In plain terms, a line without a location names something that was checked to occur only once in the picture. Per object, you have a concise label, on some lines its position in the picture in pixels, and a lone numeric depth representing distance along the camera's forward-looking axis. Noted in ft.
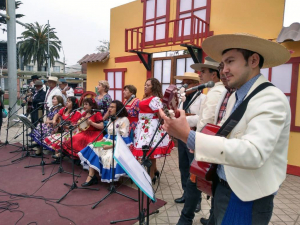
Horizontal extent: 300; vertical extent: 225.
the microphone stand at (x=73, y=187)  11.83
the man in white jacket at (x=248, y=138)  3.21
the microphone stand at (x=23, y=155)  17.13
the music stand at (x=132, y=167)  4.60
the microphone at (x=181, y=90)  4.76
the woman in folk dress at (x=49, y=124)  17.13
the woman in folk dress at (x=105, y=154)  12.21
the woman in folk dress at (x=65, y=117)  16.15
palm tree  93.35
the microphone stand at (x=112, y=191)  11.06
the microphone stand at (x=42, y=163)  15.63
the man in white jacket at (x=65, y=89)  25.81
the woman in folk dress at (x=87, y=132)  14.88
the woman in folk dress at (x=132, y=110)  13.97
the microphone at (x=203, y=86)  5.18
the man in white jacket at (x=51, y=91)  19.83
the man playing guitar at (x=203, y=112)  7.02
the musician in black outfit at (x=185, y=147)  9.34
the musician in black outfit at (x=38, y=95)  21.20
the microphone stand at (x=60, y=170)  14.48
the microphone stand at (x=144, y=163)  7.13
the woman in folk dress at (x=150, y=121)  11.94
